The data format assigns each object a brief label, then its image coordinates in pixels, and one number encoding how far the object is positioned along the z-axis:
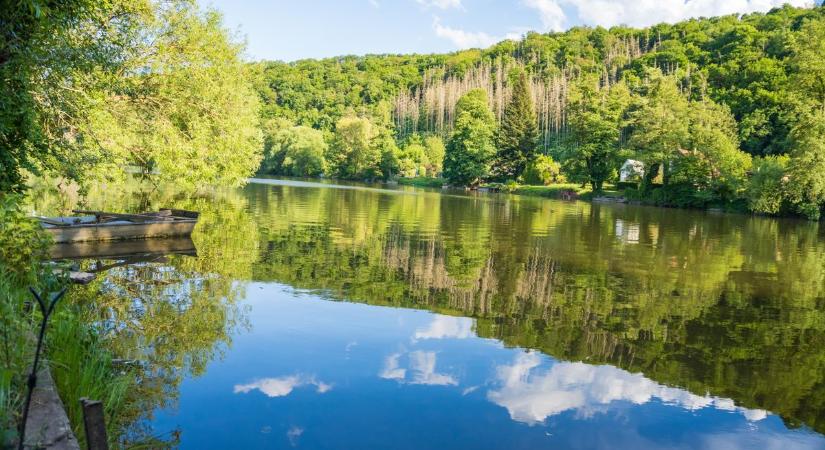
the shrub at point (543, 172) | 85.38
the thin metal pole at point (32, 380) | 3.69
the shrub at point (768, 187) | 48.56
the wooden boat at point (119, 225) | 19.06
